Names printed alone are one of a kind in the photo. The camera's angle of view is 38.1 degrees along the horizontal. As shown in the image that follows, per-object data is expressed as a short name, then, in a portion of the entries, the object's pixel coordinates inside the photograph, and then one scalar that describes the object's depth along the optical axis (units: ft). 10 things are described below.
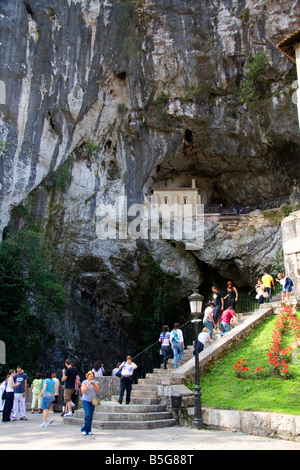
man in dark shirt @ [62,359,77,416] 35.22
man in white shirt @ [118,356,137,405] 33.78
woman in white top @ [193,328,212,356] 42.50
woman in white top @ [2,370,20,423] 35.08
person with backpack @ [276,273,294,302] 47.13
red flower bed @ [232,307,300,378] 32.19
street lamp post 29.14
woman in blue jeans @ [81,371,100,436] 26.09
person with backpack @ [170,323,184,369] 40.61
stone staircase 29.91
